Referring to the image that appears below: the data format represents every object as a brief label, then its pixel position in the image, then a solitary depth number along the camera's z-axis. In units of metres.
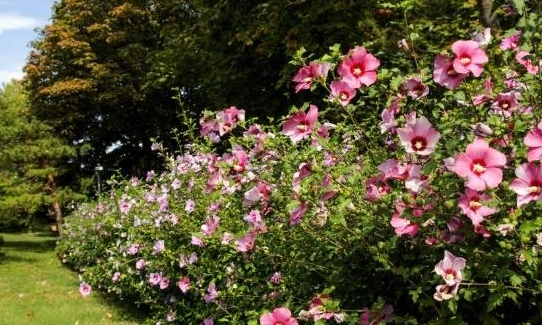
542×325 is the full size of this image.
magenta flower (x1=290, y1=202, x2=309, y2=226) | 2.43
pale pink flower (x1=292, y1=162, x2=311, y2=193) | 2.41
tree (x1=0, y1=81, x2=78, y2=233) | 16.41
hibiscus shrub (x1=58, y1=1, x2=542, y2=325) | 1.97
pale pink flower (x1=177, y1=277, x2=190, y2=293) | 4.96
